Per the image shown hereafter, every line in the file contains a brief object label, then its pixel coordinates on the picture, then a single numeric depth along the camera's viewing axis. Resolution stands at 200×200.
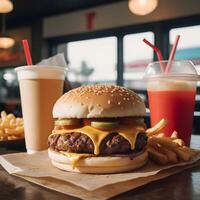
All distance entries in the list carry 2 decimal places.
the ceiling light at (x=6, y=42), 1.92
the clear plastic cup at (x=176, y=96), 0.53
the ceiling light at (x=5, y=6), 1.15
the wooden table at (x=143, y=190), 0.28
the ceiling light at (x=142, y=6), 1.17
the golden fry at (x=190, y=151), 0.42
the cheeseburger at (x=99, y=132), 0.35
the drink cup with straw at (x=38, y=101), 0.49
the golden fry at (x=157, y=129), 0.44
